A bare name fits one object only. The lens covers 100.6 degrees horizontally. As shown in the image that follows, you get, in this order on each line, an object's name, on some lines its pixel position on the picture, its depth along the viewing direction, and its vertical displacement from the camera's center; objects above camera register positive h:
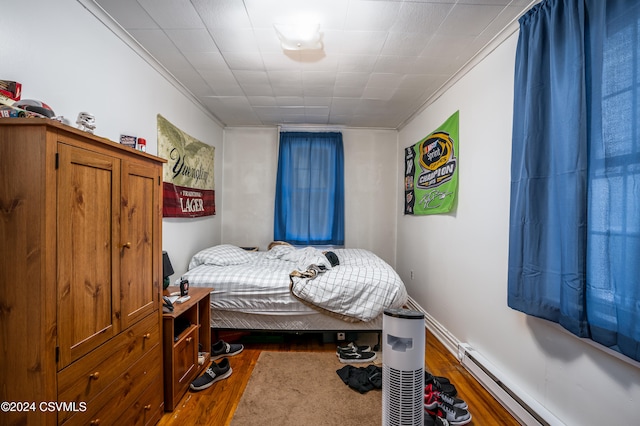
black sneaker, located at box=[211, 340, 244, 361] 2.34 -1.25
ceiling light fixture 1.83 +1.25
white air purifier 1.29 -0.77
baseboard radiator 1.46 -1.13
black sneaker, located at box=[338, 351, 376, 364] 2.25 -1.24
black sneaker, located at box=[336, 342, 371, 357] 2.34 -1.22
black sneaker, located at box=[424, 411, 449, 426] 1.52 -1.21
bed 2.36 -0.78
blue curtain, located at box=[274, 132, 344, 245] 4.12 +0.34
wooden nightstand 1.67 -0.95
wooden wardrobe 0.93 -0.27
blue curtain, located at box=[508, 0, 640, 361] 1.08 +0.21
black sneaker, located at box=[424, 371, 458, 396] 1.79 -1.21
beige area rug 1.63 -1.28
